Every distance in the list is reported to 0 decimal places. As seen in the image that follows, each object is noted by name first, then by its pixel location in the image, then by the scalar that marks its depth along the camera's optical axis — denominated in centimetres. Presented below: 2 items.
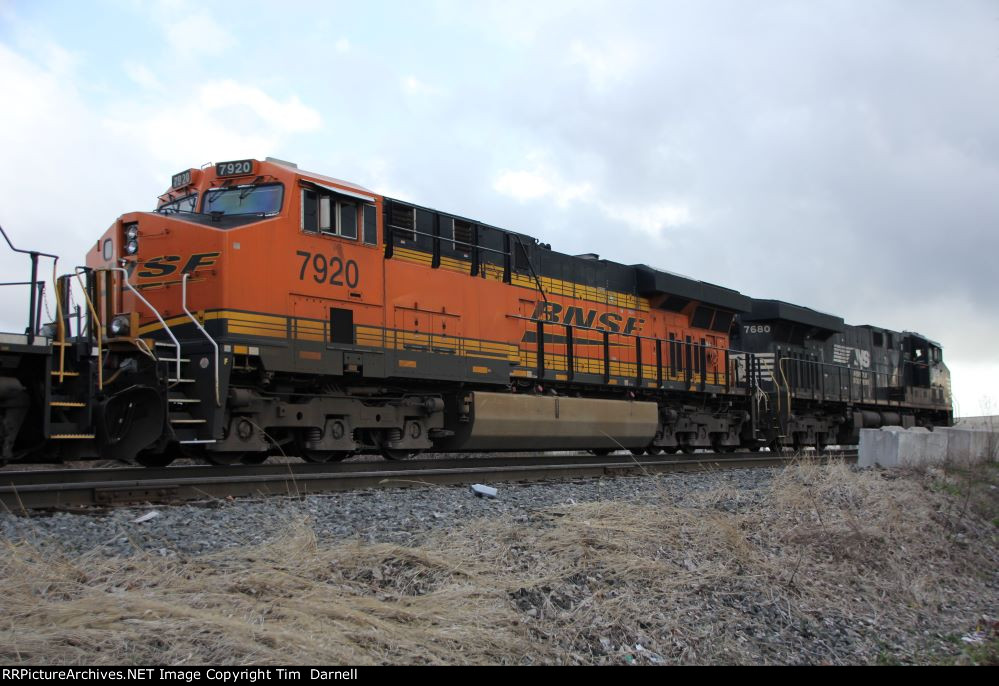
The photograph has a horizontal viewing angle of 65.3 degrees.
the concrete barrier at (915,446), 1126
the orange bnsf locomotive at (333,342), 687
